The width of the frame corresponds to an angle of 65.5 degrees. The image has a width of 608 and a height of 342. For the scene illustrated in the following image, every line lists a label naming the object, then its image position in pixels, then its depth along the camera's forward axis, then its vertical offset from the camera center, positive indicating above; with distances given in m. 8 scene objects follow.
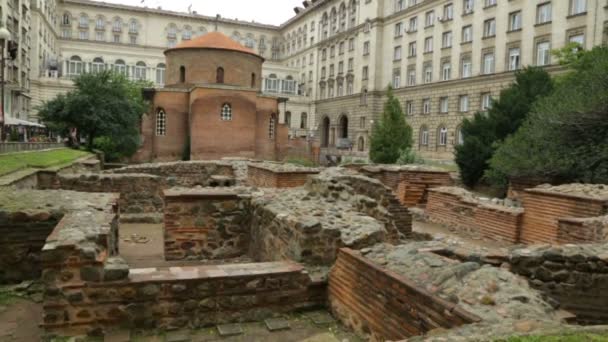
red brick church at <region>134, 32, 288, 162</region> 31.83 +1.96
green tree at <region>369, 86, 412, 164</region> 27.16 +0.32
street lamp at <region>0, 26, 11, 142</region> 15.46 +3.02
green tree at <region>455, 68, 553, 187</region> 20.38 +1.01
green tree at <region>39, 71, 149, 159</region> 24.61 +1.20
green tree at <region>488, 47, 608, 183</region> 12.30 +0.27
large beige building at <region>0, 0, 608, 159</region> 32.28 +8.17
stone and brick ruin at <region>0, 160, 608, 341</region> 3.60 -1.21
